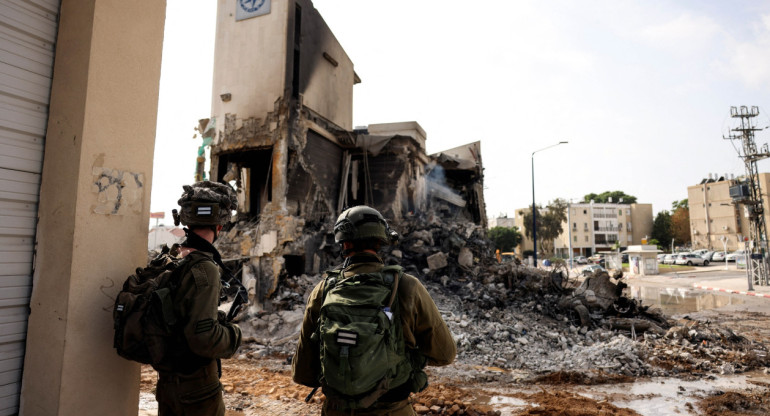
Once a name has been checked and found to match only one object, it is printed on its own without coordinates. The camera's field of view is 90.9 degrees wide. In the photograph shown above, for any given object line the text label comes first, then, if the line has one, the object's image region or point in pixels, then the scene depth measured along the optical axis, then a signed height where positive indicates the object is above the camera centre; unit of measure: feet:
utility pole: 56.70 +9.59
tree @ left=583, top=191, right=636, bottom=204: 206.49 +29.05
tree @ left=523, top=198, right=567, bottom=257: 149.07 +10.43
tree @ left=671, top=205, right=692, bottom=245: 161.79 +9.84
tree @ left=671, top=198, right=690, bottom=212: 176.35 +22.68
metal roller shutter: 6.09 +1.28
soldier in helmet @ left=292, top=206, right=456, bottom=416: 6.31 -1.40
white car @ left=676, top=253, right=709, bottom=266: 99.66 -2.32
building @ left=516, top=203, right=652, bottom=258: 189.26 +12.38
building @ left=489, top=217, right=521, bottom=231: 245.47 +17.36
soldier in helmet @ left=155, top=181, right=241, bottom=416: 6.00 -1.33
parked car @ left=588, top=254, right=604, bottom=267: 107.32 -3.22
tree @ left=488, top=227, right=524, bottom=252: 150.82 +3.55
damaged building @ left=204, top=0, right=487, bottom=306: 30.60 +8.94
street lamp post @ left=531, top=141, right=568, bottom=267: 57.57 +9.75
